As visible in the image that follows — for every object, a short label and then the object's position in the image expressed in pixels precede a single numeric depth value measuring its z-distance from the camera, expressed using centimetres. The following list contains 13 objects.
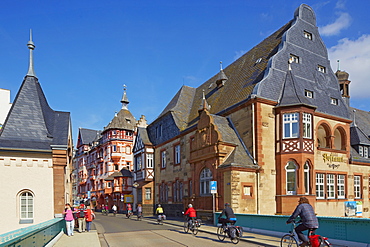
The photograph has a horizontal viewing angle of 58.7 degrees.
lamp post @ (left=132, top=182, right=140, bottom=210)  3894
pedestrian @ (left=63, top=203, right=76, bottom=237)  1603
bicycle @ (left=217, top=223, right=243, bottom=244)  1315
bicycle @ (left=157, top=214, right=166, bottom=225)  2402
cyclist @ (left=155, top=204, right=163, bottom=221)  2404
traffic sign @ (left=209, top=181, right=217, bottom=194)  1888
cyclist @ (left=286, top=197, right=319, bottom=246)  909
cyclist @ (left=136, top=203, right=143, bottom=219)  2967
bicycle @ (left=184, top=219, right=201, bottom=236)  1653
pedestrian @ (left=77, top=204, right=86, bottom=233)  1791
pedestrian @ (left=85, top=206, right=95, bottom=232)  1783
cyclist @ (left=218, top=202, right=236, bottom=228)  1388
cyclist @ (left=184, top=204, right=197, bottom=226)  1720
